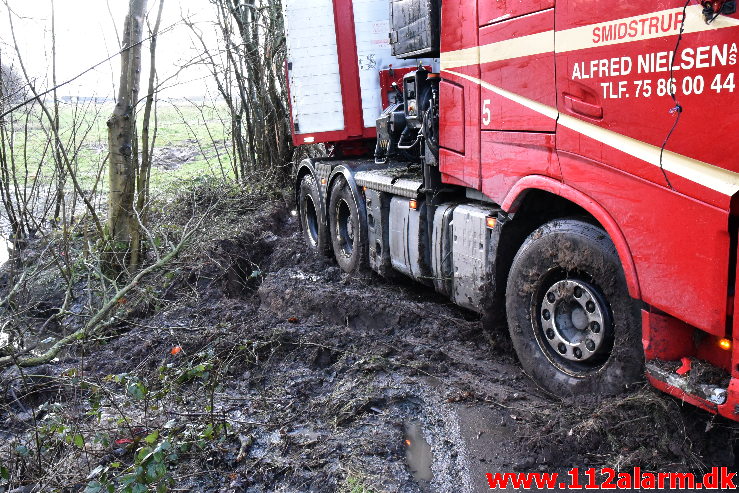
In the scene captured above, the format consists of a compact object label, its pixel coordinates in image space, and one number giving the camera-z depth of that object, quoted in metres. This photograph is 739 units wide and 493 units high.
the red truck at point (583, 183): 3.16
